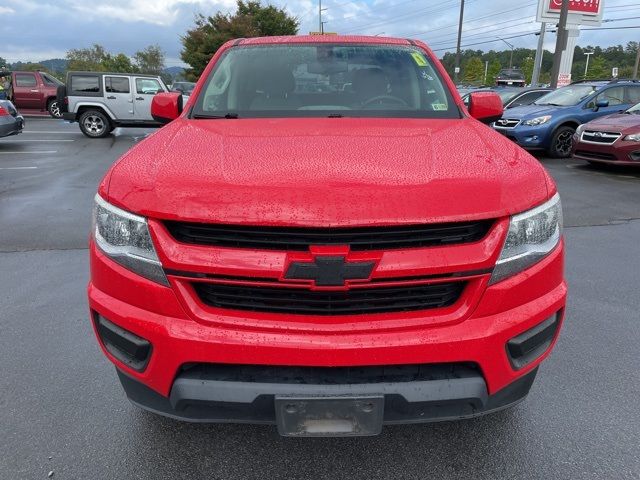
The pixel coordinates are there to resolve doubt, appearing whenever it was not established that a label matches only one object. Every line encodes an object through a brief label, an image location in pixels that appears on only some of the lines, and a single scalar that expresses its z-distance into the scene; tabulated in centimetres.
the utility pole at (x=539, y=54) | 2808
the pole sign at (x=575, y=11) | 2602
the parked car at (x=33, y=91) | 1820
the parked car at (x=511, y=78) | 3817
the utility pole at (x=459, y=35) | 3984
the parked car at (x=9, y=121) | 1120
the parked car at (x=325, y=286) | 166
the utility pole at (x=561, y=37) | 1859
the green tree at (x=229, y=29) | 4031
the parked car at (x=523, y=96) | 1421
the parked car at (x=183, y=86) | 2536
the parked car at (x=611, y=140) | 866
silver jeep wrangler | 1411
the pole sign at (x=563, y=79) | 2298
